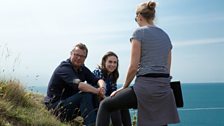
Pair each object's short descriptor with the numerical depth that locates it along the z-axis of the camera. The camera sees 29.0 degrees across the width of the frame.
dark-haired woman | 6.75
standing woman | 4.80
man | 6.20
